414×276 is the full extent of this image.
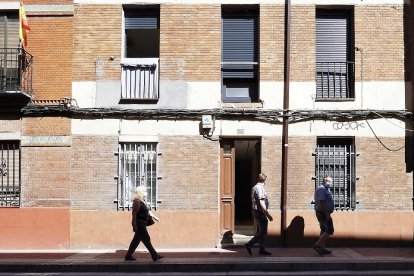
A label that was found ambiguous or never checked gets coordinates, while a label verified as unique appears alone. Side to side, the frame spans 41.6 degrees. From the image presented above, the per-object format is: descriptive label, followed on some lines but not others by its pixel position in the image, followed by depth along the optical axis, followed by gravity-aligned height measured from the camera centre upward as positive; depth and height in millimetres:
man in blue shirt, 11570 -1396
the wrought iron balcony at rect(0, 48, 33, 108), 13117 +1699
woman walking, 11047 -1571
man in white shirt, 11609 -1450
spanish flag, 12734 +2803
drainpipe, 12953 +415
